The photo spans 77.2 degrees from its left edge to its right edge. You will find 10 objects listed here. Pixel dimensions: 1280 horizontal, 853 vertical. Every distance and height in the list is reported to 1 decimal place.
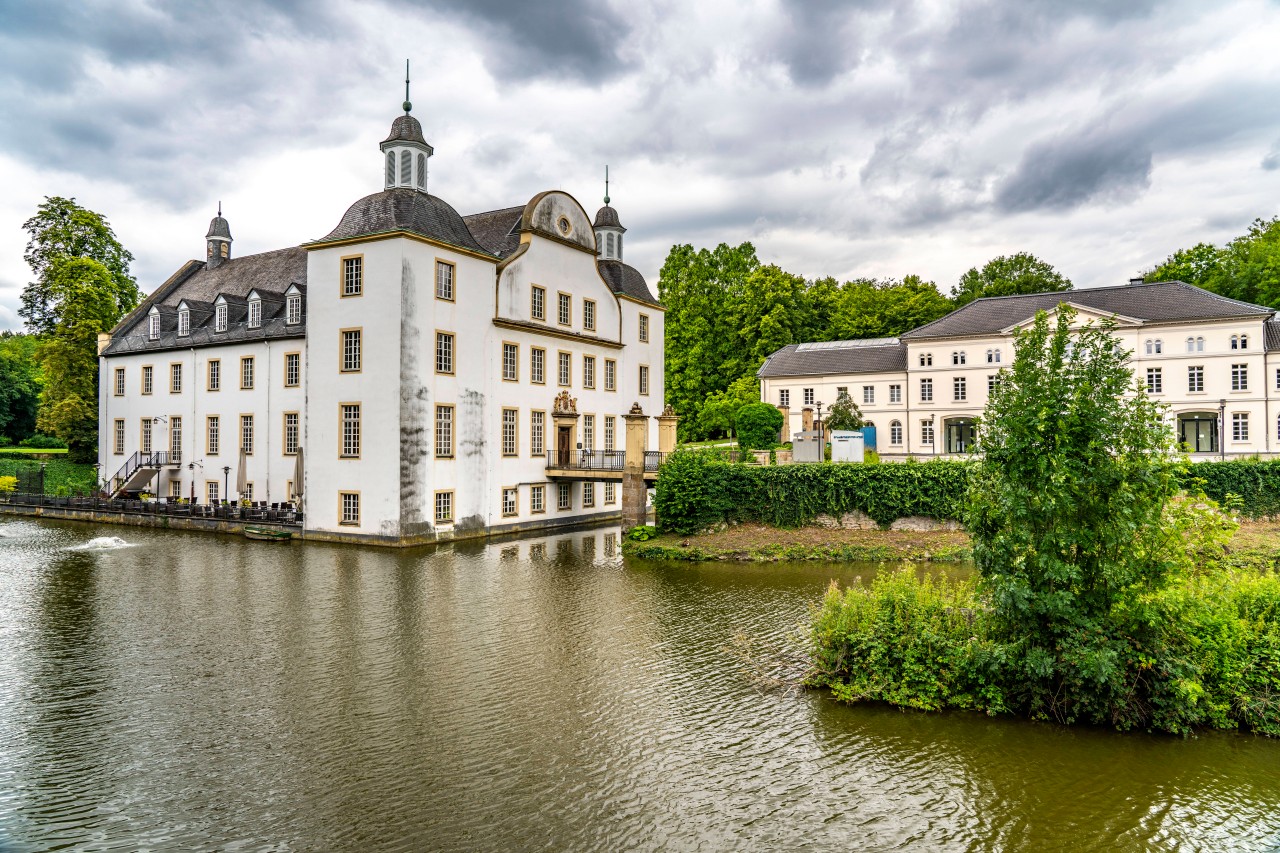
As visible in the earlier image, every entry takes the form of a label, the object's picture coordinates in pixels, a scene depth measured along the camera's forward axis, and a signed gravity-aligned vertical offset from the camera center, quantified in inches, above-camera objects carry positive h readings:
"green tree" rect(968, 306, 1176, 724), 371.9 -35.6
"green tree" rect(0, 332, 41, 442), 2199.8 +148.2
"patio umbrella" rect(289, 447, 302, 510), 1118.4 -41.4
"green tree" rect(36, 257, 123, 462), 1551.4 +210.8
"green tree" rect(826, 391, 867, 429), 1791.3 +57.0
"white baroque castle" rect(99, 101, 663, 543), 1041.5 +115.3
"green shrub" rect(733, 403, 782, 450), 1605.6 +32.2
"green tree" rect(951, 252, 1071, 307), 2539.4 +535.5
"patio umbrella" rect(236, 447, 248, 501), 1178.6 -46.6
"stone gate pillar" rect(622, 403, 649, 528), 1082.7 -44.1
